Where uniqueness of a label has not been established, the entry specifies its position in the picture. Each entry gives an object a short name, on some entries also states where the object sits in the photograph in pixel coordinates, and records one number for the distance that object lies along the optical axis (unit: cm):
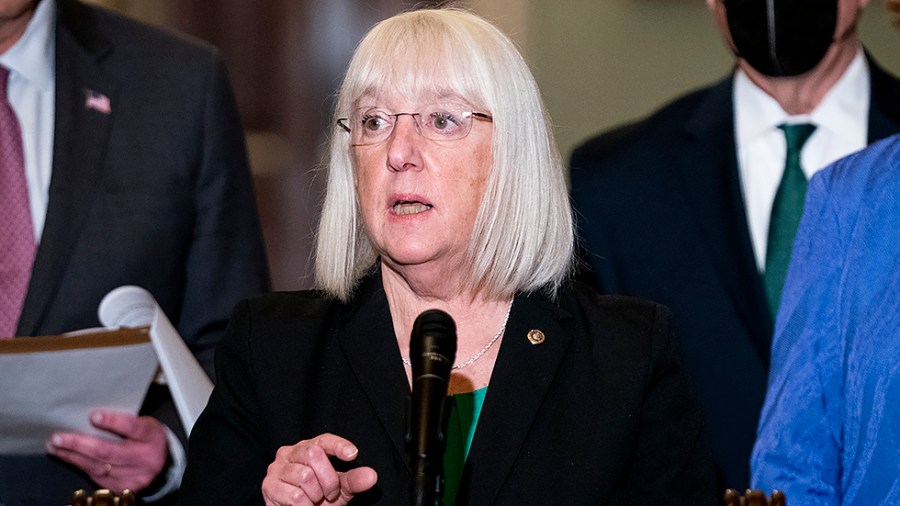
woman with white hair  427
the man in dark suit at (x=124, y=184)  554
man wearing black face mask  607
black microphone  297
